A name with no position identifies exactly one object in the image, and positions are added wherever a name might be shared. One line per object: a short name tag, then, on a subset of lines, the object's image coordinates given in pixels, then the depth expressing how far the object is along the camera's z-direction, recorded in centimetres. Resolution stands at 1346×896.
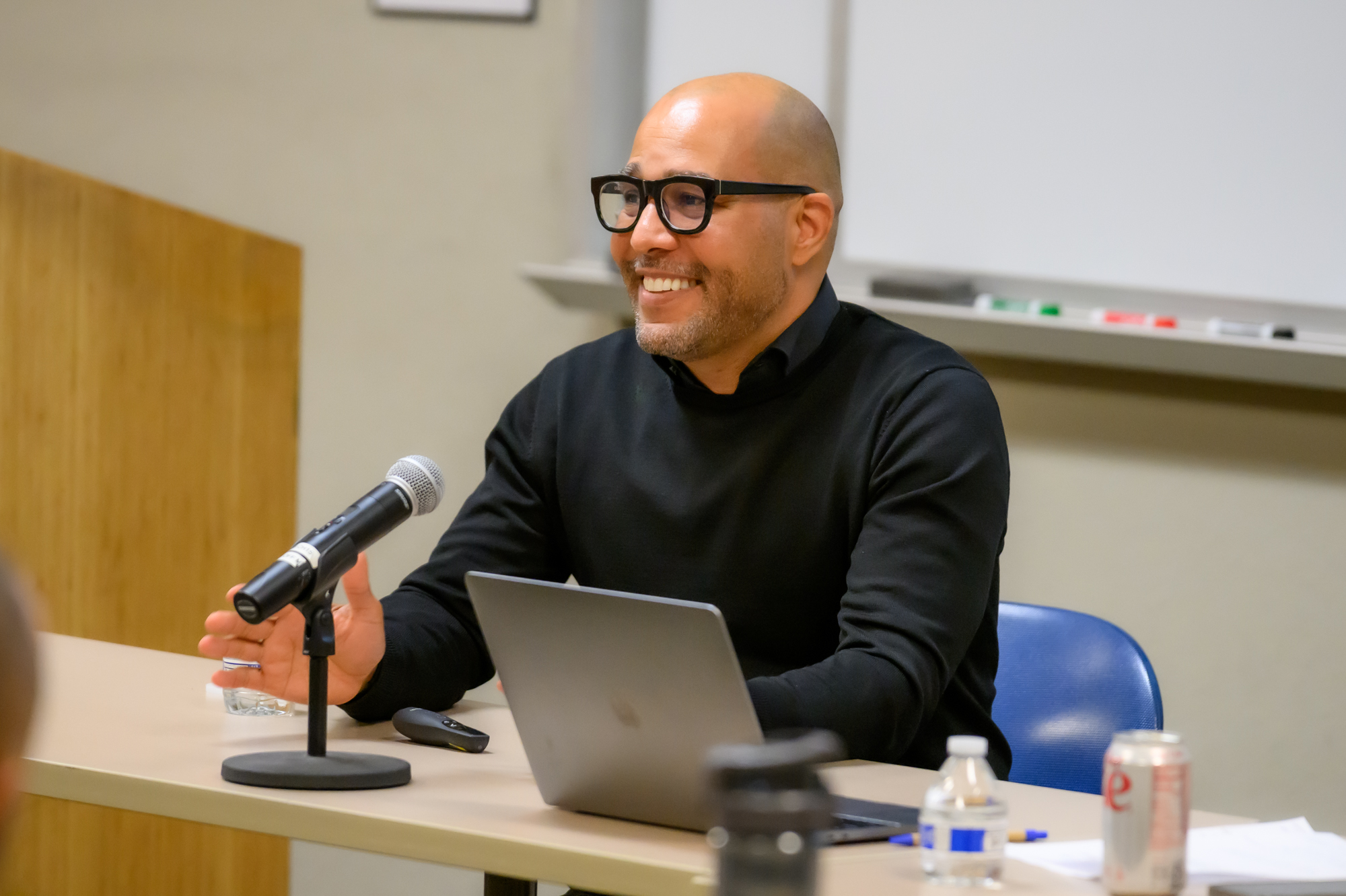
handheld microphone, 486
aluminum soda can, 463
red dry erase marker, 609
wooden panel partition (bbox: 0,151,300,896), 601
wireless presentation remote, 506
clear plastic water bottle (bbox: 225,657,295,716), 517
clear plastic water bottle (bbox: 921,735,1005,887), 467
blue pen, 476
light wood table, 470
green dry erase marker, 629
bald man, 522
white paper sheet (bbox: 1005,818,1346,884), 472
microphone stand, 486
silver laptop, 469
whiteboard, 606
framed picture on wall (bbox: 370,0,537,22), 739
